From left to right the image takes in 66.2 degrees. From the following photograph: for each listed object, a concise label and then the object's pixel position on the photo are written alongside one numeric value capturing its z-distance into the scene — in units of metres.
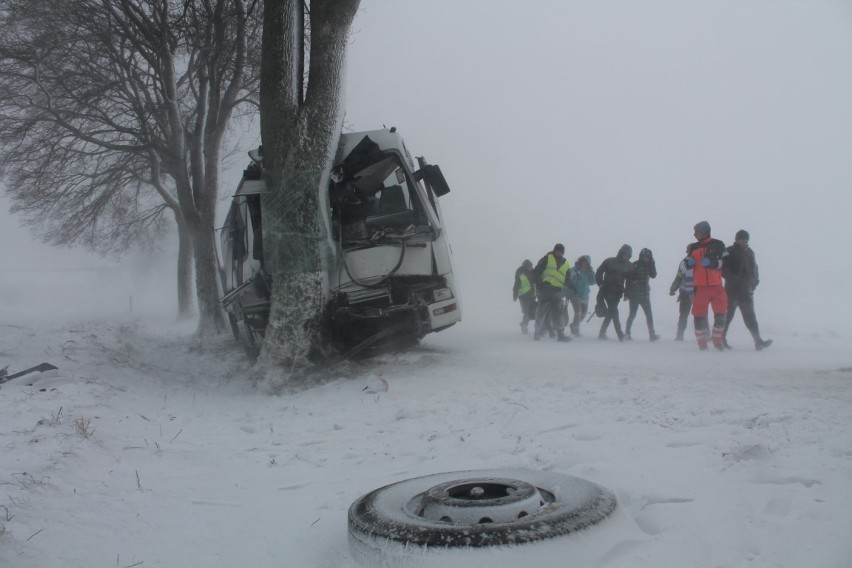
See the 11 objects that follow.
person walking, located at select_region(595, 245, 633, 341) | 11.91
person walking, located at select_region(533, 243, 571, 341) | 11.99
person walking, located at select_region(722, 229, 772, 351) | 9.65
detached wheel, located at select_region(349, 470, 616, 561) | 2.61
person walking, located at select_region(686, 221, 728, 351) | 9.42
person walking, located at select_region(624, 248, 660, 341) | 11.87
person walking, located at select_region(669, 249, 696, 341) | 10.96
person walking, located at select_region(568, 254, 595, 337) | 13.55
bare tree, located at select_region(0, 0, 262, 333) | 12.41
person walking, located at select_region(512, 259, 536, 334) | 14.05
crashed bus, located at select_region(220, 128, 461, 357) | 7.72
